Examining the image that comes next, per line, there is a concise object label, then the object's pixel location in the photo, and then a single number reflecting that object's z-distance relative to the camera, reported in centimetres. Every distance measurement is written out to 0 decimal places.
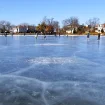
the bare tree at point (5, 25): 7246
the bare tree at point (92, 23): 6761
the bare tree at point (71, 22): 6242
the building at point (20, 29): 7637
